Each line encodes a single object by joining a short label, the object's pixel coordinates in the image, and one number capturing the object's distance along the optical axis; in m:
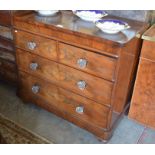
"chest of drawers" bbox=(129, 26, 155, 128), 1.43
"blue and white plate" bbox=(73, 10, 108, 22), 1.45
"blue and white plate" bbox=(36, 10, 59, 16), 1.53
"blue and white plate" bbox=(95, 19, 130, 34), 1.26
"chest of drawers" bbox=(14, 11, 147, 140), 1.30
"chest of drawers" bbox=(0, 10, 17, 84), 1.68
